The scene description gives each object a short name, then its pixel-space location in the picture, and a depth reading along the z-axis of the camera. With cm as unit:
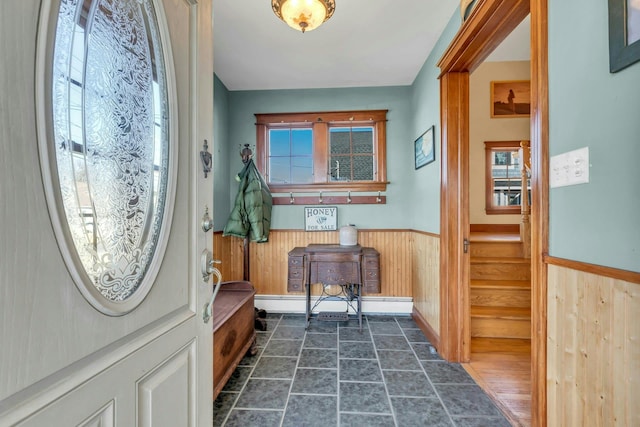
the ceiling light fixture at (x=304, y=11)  173
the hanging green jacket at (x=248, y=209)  307
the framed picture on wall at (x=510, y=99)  361
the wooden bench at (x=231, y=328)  175
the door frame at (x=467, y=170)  118
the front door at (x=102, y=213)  42
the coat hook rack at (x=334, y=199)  332
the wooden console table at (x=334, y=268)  280
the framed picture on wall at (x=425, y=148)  253
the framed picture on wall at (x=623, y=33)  80
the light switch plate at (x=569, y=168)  98
